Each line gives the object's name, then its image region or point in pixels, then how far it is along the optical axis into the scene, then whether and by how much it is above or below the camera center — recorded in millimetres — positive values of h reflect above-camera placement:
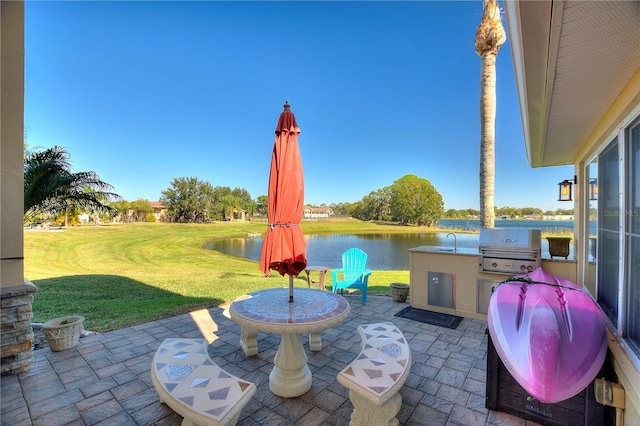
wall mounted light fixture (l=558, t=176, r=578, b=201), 3814 +337
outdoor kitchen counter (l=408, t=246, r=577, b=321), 3746 -1042
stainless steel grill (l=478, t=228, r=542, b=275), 3428 -531
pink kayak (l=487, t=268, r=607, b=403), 1447 -778
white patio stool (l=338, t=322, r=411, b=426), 1624 -1121
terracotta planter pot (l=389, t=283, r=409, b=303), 4562 -1415
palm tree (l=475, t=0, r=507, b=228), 5328 +2360
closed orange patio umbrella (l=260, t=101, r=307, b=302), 2180 +43
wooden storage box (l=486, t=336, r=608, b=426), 1669 -1355
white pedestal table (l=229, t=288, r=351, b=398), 1957 -847
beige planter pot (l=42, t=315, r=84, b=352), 2787 -1314
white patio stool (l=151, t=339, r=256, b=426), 1458 -1120
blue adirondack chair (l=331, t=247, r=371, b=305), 4566 -1117
